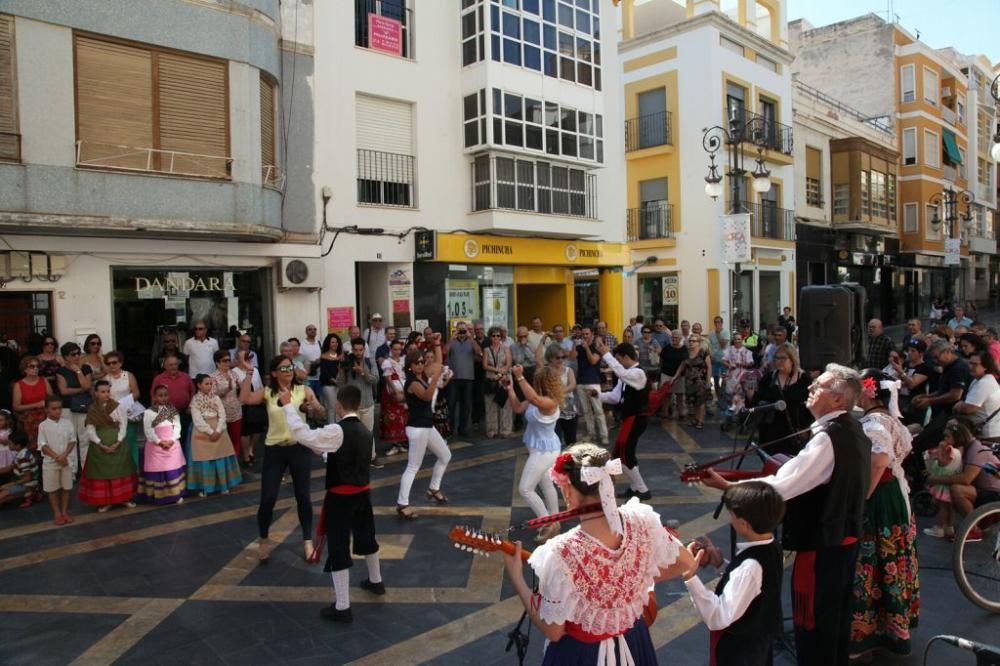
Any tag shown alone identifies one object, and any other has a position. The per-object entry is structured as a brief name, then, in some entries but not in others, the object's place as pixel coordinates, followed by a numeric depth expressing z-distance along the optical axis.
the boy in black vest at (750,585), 3.04
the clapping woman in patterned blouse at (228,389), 9.24
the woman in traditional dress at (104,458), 7.96
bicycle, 5.18
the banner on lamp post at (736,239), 13.59
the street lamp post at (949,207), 33.90
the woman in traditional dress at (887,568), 4.56
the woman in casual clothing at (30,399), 8.60
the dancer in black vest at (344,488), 5.18
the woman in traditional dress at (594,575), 2.91
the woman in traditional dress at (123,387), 8.64
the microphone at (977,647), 2.33
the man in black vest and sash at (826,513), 3.79
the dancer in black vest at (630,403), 7.74
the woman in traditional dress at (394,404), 10.88
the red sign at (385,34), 14.74
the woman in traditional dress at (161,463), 8.16
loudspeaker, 7.95
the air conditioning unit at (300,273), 12.92
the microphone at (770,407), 5.36
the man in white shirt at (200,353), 10.86
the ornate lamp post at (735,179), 14.50
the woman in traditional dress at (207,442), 8.41
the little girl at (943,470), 6.41
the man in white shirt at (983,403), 6.91
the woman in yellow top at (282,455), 6.29
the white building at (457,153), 14.21
